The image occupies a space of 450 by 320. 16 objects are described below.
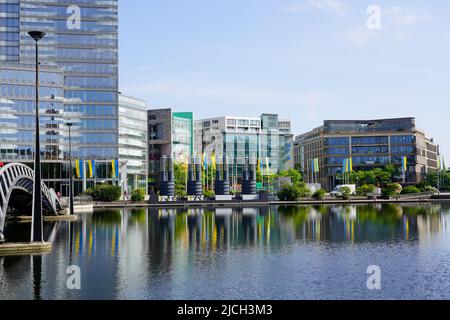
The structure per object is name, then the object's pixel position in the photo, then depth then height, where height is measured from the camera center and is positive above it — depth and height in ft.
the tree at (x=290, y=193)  535.19 -6.11
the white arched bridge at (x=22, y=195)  168.66 -2.32
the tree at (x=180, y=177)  628.28 +9.76
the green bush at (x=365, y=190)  585.63 -4.75
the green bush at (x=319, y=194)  546.59 -7.38
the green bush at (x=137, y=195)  502.38 -6.00
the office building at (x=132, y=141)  587.68 +43.24
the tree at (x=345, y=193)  555.69 -6.88
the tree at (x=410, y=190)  587.68 -5.24
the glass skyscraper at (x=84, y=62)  525.75 +103.63
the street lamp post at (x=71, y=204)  310.29 -7.88
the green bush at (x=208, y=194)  563.61 -6.60
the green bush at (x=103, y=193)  489.26 -4.03
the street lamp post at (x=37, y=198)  162.40 -2.44
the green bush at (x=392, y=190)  578.08 -4.98
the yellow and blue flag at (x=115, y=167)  531.58 +16.89
